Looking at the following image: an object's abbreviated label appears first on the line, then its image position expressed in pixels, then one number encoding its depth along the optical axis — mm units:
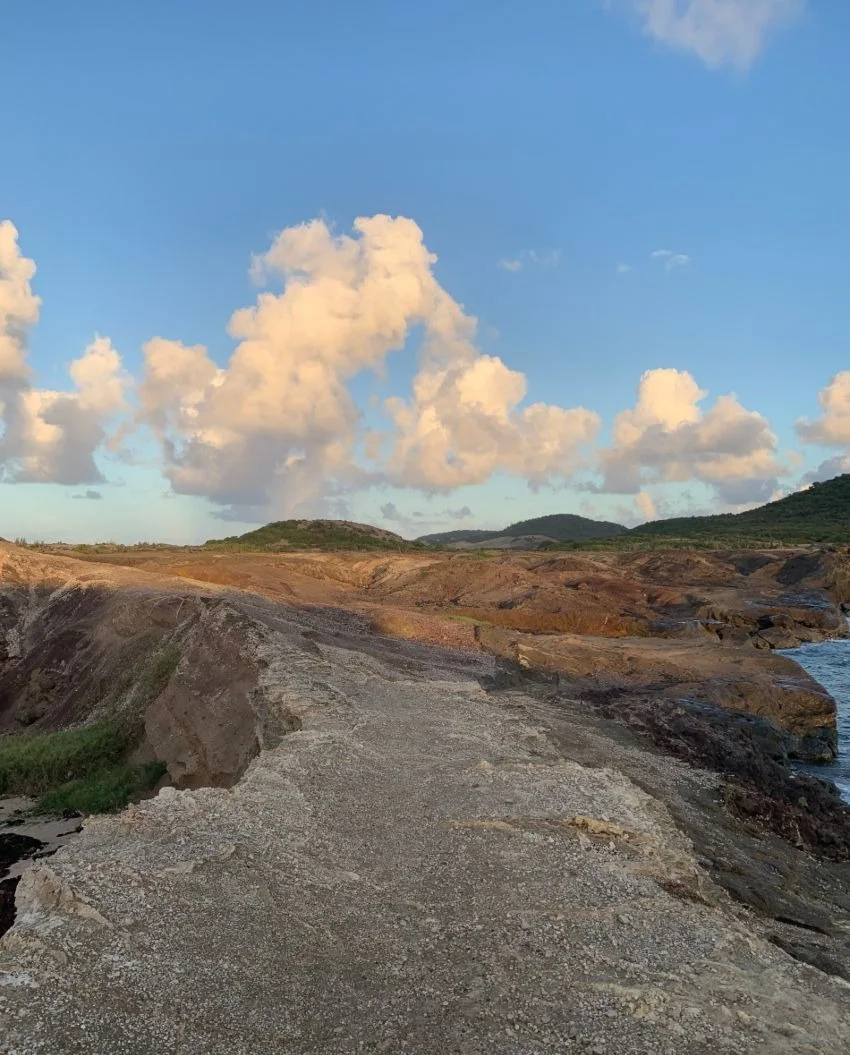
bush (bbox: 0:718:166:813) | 22203
